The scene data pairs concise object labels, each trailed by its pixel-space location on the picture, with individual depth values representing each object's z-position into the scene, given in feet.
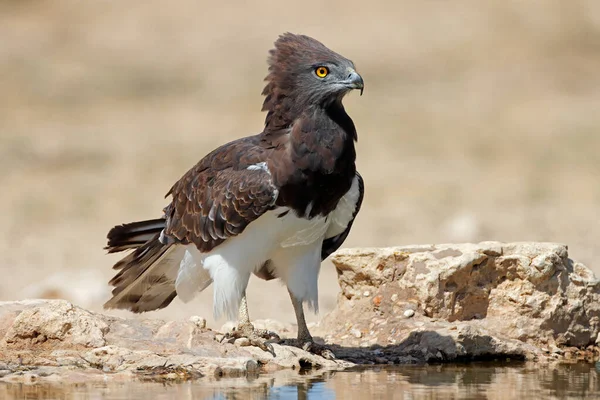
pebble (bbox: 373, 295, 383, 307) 64.44
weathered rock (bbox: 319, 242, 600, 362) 61.72
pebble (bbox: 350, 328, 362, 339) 63.82
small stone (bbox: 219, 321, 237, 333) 67.46
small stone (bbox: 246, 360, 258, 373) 53.93
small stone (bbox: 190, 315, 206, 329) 59.67
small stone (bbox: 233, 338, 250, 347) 57.41
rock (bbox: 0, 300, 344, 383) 52.49
